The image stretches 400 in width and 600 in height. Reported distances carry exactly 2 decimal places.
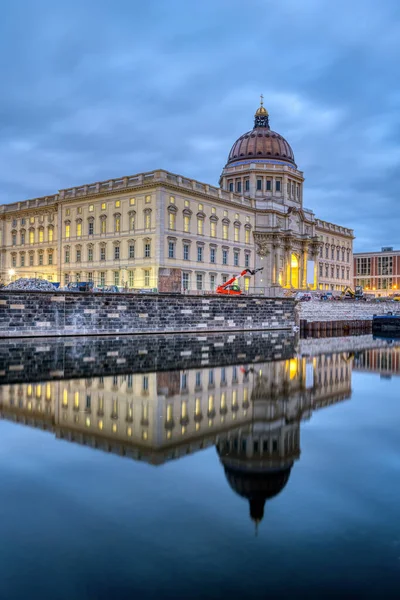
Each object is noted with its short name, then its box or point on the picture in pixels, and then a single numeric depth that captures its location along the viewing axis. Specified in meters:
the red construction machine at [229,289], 55.25
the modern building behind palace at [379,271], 141.62
